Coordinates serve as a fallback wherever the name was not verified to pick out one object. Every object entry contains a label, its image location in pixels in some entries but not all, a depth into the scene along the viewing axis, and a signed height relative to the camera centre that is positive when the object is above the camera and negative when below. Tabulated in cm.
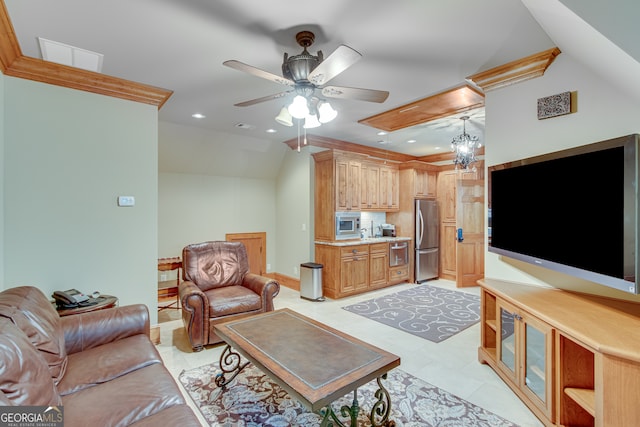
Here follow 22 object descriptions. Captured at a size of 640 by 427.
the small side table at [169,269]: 438 -80
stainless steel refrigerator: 622 -58
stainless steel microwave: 528 -22
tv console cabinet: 149 -84
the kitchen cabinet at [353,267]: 505 -95
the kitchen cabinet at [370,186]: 574 +50
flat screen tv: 169 +0
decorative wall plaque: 234 +84
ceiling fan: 194 +94
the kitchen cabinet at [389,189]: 614 +49
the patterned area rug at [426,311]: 376 -143
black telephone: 260 -74
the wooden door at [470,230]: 566 -33
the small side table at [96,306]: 255 -81
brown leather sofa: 130 -90
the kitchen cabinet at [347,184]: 528 +50
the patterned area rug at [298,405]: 206 -141
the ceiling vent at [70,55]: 238 +131
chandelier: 442 +95
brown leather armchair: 311 -88
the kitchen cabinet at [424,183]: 632 +62
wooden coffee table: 161 -91
